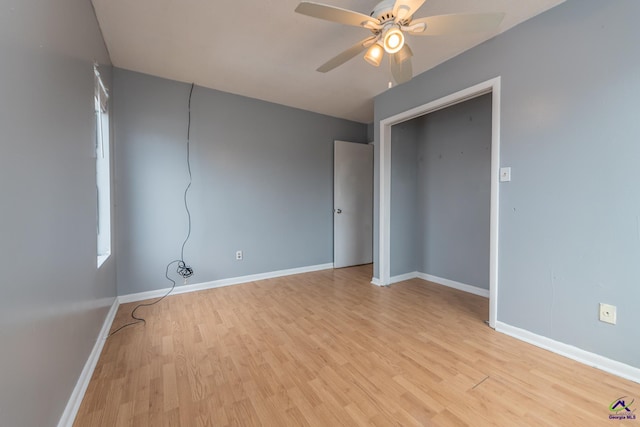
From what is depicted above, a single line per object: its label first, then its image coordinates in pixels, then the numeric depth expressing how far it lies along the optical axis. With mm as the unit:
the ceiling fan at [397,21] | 1346
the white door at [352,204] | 4152
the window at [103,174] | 2113
